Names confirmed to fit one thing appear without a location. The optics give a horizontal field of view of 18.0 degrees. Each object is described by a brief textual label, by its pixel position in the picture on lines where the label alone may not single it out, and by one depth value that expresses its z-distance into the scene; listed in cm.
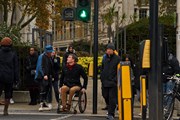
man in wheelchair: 1405
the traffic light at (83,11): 1462
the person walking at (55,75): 1509
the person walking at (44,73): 1473
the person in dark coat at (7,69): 1320
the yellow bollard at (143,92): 1007
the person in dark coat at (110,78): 1255
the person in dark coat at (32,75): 1612
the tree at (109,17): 5456
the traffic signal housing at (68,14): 1481
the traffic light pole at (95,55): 1416
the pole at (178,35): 1393
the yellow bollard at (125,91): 1019
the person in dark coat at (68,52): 1677
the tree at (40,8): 3192
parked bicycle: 1212
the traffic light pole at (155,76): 845
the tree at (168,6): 3821
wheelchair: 1416
